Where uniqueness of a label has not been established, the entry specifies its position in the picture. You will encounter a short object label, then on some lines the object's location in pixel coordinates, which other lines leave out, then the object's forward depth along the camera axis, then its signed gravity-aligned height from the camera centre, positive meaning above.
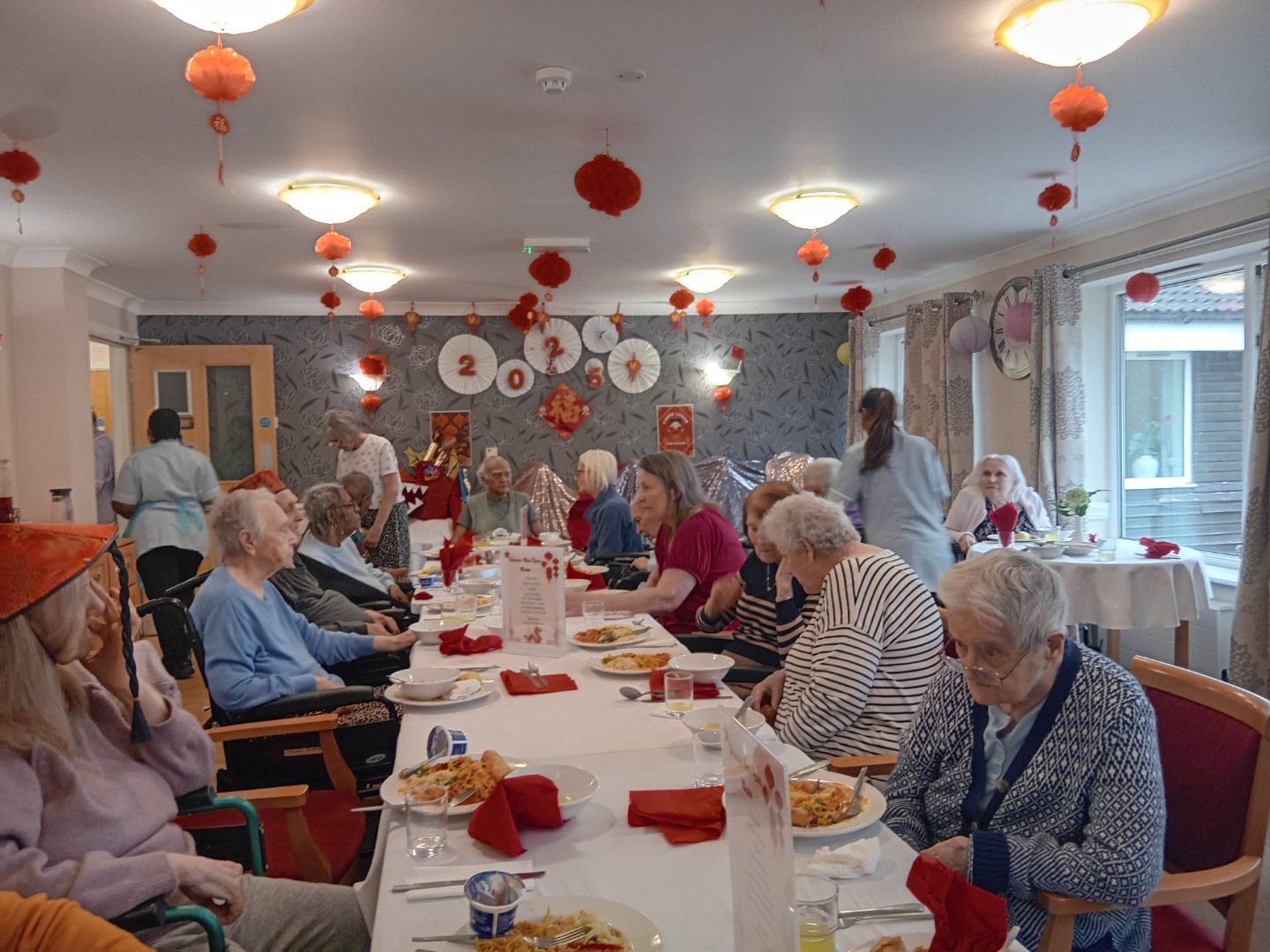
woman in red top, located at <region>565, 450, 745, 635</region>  3.50 -0.40
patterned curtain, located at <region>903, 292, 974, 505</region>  7.39 +0.39
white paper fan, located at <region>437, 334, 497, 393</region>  9.24 +0.81
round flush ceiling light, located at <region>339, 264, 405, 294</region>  7.01 +1.28
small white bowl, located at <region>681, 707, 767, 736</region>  1.75 -0.54
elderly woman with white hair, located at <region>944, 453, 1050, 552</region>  5.68 -0.39
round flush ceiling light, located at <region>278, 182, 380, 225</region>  4.66 +1.25
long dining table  1.26 -0.64
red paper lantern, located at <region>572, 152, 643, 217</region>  3.58 +1.00
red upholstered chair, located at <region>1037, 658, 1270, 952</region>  1.53 -0.68
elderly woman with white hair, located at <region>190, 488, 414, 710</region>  2.61 -0.49
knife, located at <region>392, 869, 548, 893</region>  1.34 -0.63
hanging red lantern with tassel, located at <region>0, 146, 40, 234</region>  3.38 +1.04
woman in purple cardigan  1.37 -0.55
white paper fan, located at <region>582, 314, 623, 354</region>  9.51 +1.13
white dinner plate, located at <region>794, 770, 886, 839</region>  1.44 -0.60
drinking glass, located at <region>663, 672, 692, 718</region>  2.10 -0.56
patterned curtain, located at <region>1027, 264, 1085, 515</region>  6.22 +0.34
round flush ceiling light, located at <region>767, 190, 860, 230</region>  5.08 +1.27
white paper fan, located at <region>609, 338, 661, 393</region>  9.58 +0.80
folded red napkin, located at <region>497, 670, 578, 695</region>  2.38 -0.62
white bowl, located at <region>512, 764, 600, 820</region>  1.55 -0.59
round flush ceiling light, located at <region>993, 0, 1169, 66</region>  2.76 +1.24
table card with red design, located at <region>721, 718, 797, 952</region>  0.91 -0.42
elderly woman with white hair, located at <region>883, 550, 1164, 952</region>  1.48 -0.56
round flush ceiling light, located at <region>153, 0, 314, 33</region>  2.41 +1.14
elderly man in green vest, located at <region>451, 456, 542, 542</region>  6.11 -0.41
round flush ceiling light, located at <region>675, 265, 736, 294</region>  7.48 +1.32
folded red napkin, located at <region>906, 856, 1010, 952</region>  0.98 -0.50
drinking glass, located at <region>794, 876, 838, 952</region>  1.10 -0.56
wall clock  6.79 +0.72
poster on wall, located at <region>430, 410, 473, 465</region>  9.23 +0.15
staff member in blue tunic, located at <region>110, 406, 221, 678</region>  5.50 -0.29
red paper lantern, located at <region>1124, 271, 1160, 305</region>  5.40 +0.86
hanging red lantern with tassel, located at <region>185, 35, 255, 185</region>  2.49 +1.00
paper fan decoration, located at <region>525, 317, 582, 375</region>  9.39 +0.98
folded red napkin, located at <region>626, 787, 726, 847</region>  1.50 -0.61
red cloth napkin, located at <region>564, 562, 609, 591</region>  4.44 -0.65
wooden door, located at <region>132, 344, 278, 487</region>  8.48 +0.48
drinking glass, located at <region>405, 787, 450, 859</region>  1.46 -0.60
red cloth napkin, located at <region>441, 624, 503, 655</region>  2.82 -0.60
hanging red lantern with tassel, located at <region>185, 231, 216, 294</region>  4.74 +1.05
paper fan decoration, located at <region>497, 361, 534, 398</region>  9.36 +0.66
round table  4.67 -0.78
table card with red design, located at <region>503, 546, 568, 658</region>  2.76 -0.46
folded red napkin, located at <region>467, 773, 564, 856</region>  1.45 -0.58
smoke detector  3.27 +1.30
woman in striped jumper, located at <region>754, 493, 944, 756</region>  2.19 -0.53
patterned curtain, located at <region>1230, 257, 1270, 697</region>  4.70 -0.68
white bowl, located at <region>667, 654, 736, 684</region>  2.31 -0.57
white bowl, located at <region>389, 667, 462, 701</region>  2.26 -0.59
